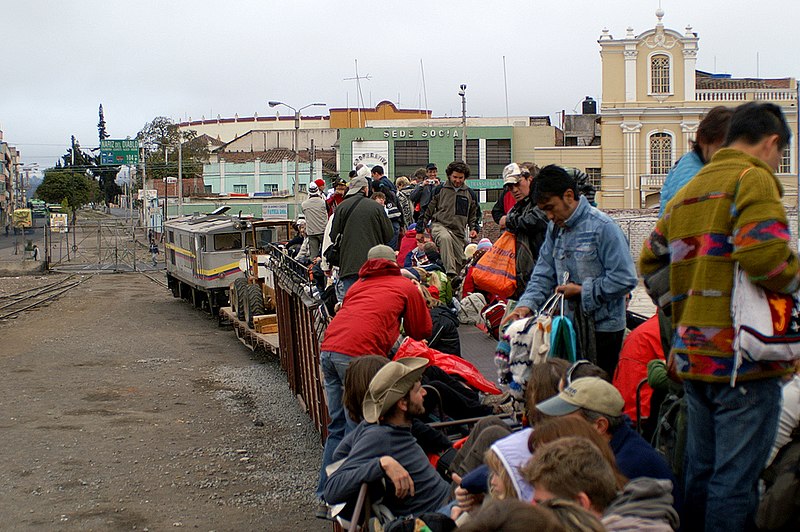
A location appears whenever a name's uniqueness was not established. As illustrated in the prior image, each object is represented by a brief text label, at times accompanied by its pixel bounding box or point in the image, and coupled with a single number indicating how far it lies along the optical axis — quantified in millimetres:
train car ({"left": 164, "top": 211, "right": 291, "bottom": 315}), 29219
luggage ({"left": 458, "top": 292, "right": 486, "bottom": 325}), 10203
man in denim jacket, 5500
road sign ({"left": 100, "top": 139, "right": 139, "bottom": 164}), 80375
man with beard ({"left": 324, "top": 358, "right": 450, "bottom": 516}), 5141
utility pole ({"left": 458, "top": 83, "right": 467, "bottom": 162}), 46156
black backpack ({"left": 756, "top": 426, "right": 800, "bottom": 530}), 3525
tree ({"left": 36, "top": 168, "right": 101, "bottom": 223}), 109000
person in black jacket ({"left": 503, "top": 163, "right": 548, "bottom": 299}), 7645
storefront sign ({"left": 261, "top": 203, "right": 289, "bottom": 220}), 51156
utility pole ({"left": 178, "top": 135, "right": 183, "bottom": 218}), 65025
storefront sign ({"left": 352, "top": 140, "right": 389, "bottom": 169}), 65438
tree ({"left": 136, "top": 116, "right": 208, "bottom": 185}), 89812
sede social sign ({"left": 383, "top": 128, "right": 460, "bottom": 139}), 65312
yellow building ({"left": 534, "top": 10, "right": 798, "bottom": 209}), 53375
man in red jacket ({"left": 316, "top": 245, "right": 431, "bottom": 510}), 6957
